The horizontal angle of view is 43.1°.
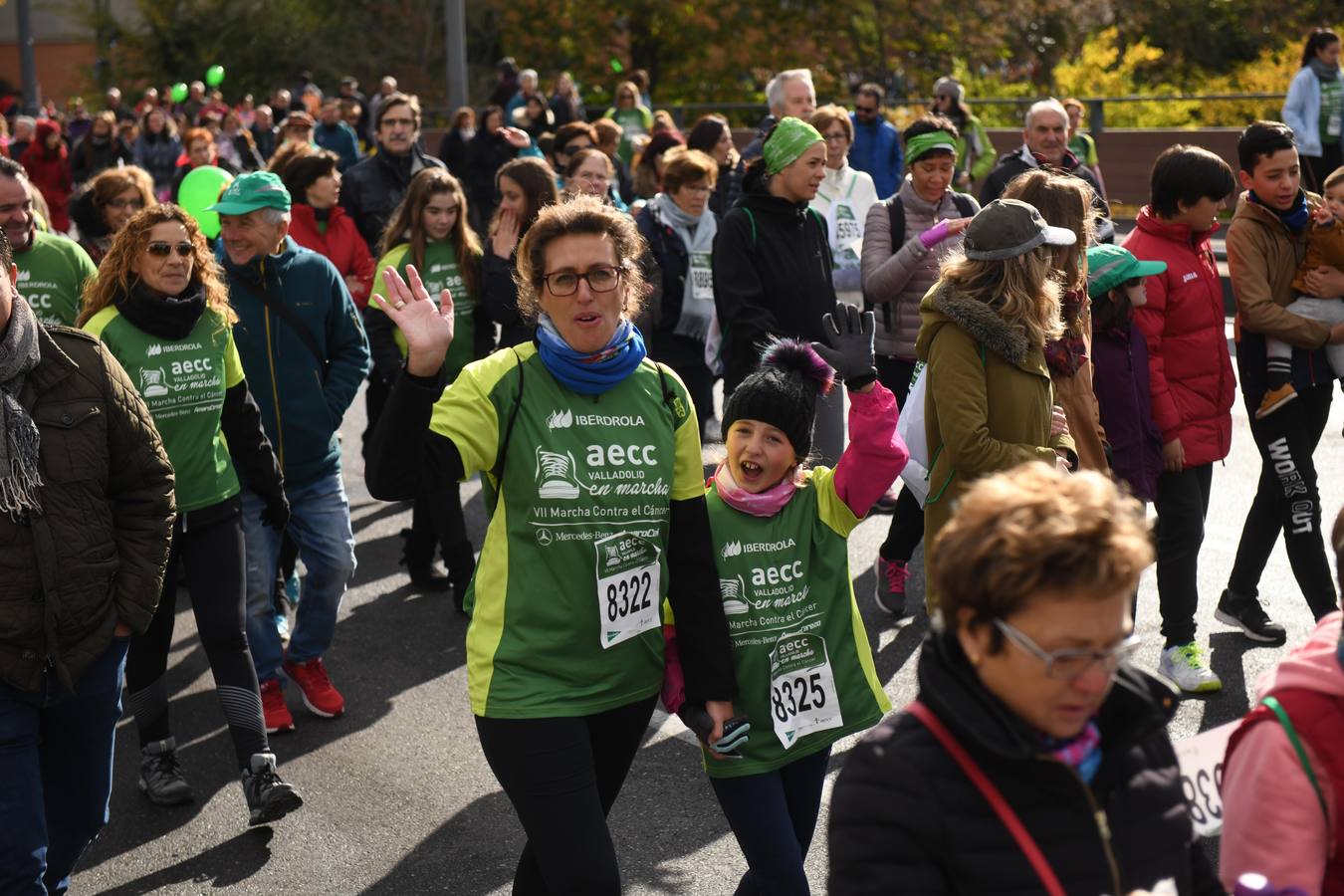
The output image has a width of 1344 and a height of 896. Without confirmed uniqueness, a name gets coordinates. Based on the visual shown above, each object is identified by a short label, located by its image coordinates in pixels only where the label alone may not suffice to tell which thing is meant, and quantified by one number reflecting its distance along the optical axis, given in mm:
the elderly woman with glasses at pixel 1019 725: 2264
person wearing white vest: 8461
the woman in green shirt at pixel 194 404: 5289
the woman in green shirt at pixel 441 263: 7273
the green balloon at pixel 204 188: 8109
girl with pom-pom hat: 3918
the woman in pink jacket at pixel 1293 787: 2557
